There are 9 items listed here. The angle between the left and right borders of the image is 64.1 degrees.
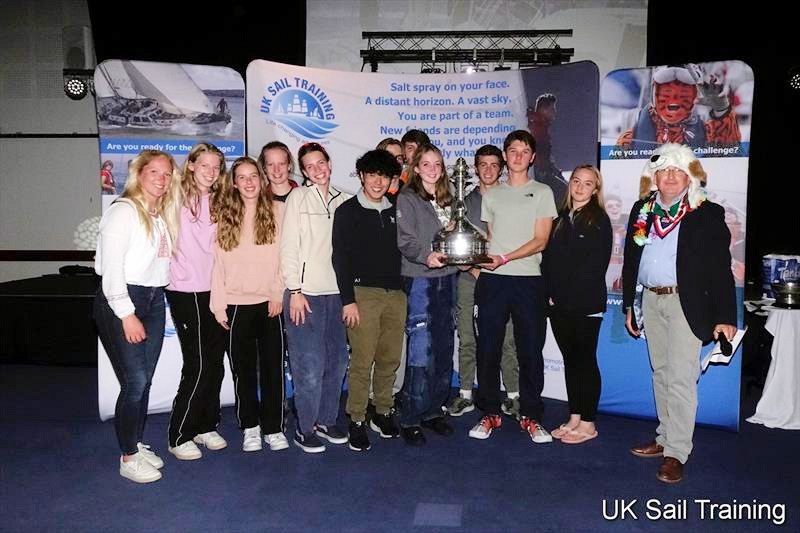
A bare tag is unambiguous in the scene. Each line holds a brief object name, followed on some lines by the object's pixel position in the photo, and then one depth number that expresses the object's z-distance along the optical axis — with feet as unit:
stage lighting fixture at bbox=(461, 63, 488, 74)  25.49
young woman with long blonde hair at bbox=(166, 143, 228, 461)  10.42
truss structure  24.61
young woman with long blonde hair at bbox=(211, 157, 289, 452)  10.45
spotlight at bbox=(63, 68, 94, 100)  26.12
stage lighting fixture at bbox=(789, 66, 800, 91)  19.71
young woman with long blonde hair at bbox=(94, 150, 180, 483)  9.07
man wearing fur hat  9.64
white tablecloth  12.80
